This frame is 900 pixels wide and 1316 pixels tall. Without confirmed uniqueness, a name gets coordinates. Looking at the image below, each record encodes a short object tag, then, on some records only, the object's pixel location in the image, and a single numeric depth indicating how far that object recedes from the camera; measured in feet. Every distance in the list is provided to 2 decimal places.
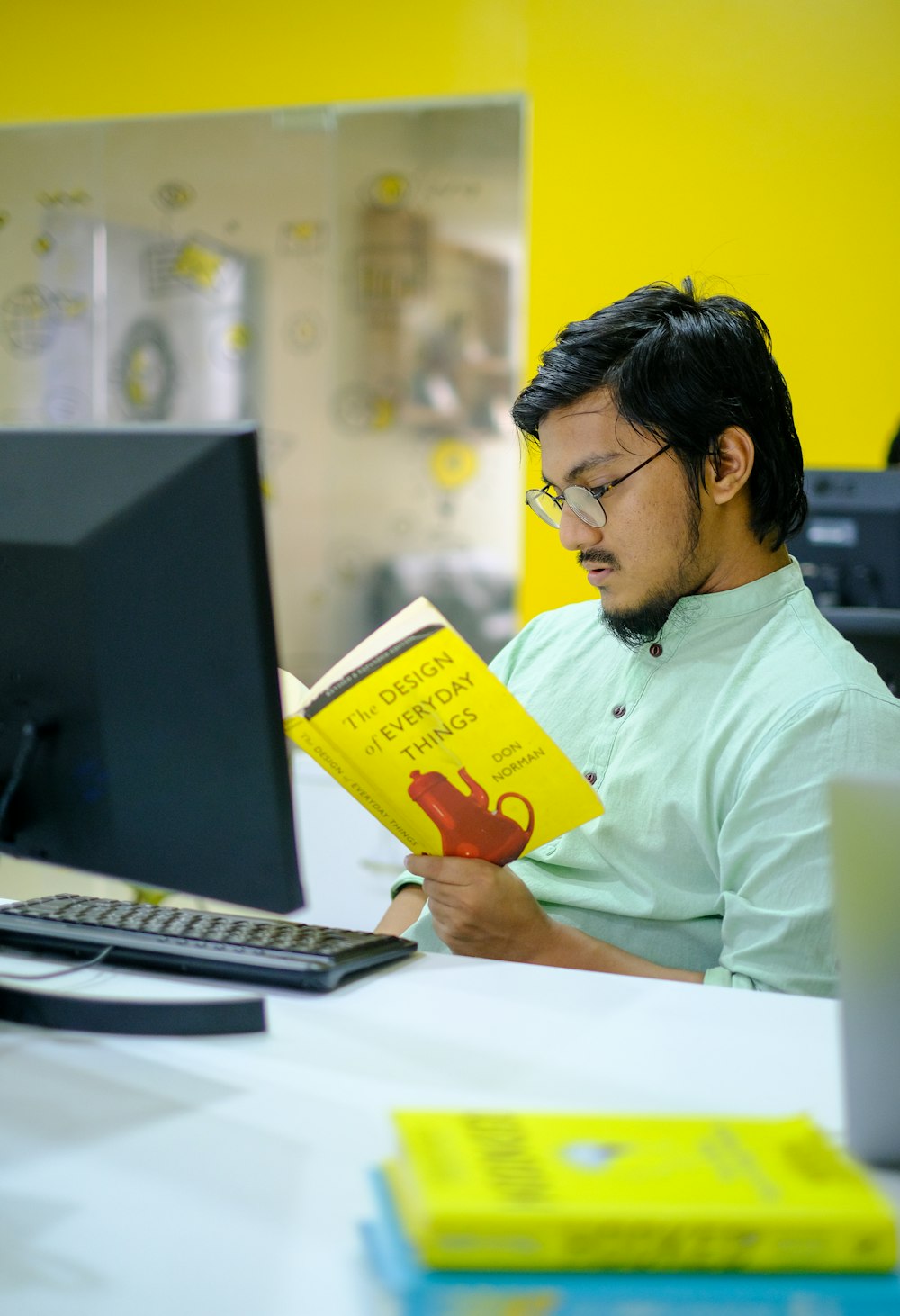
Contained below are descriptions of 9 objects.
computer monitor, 3.09
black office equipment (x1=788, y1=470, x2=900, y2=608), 6.93
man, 4.47
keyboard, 3.88
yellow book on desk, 2.10
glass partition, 13.07
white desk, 2.30
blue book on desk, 2.06
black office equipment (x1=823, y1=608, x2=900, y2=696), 6.13
